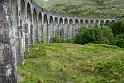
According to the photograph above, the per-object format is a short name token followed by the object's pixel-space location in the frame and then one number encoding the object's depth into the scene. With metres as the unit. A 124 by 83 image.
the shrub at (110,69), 31.83
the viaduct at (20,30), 26.22
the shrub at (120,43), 60.53
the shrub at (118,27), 76.43
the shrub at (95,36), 63.54
